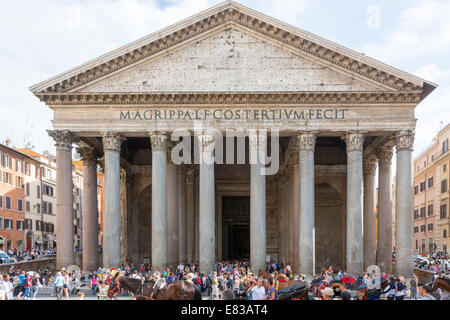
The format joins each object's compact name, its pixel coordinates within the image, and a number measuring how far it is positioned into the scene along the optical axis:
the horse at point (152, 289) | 10.16
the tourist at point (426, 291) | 8.29
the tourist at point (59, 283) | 17.62
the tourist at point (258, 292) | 11.56
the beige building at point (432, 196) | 45.69
